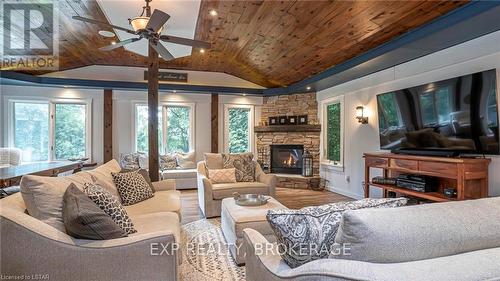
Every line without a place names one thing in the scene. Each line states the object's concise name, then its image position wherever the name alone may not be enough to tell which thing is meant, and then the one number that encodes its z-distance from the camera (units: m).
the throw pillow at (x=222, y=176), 4.34
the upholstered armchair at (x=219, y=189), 3.93
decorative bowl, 2.92
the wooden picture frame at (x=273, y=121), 7.04
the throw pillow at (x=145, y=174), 3.38
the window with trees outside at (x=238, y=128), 7.36
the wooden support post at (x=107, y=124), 6.54
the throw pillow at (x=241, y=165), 4.51
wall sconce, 5.02
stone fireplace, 6.45
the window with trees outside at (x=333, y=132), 5.79
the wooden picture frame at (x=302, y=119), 6.67
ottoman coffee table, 2.46
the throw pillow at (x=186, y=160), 6.71
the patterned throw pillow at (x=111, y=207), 1.86
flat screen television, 2.95
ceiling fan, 2.59
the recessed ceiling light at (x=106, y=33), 4.19
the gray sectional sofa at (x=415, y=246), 0.92
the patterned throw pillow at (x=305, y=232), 1.15
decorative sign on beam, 6.64
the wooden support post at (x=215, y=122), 7.20
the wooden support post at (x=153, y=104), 3.73
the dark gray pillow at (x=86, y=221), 1.54
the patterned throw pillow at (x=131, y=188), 2.97
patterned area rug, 2.30
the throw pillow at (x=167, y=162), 6.43
